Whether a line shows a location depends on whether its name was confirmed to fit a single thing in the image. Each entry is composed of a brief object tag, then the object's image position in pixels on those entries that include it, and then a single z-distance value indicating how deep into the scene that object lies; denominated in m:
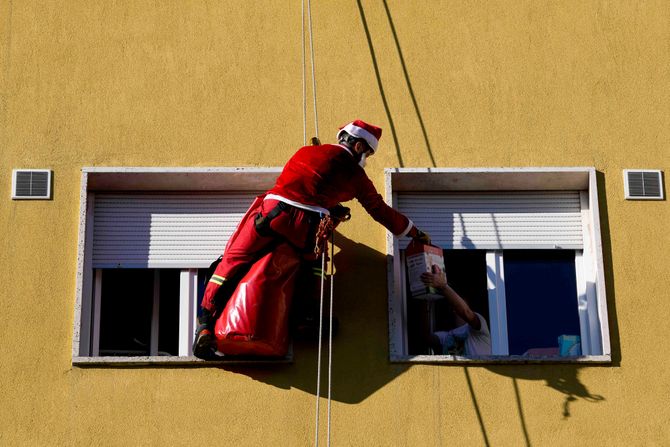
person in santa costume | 16.00
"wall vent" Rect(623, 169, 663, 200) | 16.94
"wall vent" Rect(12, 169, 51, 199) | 16.78
